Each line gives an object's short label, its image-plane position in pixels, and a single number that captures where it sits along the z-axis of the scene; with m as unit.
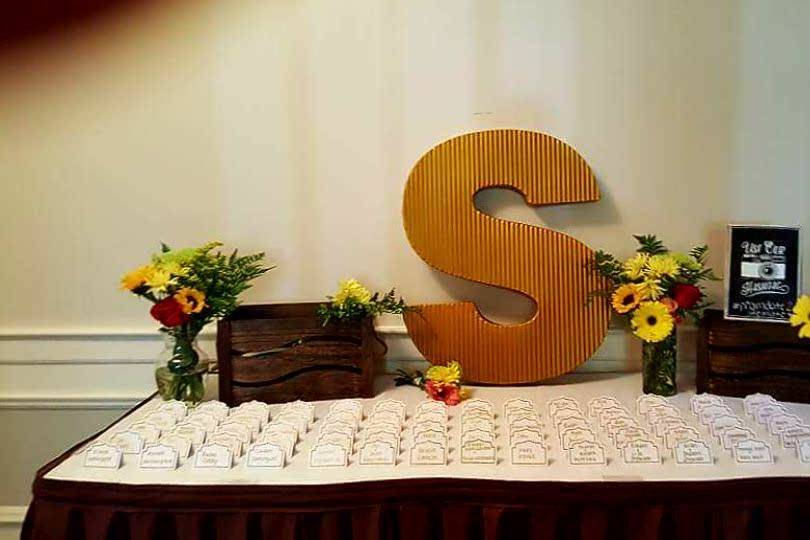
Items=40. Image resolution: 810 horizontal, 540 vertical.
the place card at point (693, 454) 1.07
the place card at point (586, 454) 1.08
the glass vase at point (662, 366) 1.39
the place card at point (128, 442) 1.14
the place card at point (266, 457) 1.09
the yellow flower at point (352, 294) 1.40
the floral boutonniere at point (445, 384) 1.38
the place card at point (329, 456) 1.09
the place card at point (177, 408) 1.27
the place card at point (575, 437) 1.12
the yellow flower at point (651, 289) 1.35
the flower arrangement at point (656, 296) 1.35
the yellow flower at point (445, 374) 1.40
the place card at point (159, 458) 1.09
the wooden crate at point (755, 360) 1.34
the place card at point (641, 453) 1.08
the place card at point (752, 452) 1.07
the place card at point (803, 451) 1.07
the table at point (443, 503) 1.02
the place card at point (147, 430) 1.17
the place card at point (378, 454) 1.10
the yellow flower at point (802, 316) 1.22
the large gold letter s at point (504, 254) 1.47
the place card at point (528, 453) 1.08
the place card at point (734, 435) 1.11
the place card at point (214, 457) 1.09
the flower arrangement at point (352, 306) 1.39
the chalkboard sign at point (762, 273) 1.39
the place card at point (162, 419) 1.22
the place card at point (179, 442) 1.12
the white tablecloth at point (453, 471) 1.05
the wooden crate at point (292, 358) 1.38
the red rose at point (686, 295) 1.35
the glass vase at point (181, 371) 1.38
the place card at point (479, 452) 1.08
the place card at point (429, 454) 1.09
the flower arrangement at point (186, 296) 1.32
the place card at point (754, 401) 1.26
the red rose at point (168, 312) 1.32
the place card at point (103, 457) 1.10
